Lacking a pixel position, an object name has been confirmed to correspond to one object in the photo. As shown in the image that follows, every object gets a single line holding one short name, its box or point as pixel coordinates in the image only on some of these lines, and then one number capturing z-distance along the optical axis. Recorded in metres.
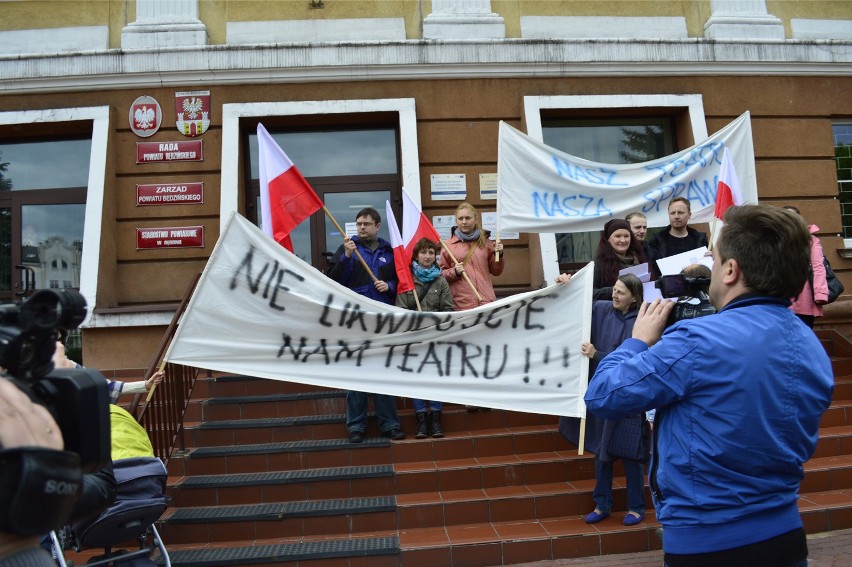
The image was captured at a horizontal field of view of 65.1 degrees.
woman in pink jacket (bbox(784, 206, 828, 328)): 6.23
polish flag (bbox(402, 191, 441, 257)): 7.06
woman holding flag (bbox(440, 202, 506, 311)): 6.73
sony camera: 1.49
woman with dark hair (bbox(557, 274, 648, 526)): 5.10
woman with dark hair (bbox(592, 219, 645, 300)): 6.00
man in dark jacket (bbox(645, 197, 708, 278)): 6.41
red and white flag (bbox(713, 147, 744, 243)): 6.57
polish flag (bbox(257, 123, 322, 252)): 6.18
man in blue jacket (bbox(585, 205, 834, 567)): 1.92
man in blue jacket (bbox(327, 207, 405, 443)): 6.52
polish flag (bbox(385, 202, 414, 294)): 6.44
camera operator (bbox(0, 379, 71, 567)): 1.50
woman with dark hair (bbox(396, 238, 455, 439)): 6.45
